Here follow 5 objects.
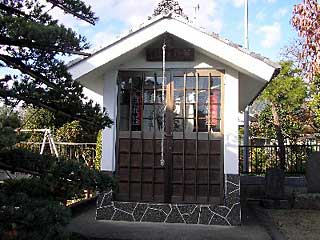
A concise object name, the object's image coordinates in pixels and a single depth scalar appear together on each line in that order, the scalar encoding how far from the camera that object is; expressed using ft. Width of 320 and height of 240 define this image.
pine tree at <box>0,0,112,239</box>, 13.92
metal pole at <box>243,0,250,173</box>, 48.23
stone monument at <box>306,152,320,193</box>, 34.96
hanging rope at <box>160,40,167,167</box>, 26.37
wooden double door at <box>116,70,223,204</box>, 26.55
